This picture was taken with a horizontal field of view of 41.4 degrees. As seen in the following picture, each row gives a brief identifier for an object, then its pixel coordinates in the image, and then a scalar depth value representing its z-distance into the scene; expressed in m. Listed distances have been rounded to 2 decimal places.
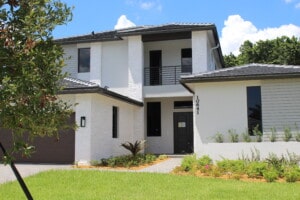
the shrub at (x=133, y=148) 18.86
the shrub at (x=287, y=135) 15.14
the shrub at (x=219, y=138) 15.96
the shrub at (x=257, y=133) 15.53
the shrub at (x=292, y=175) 12.24
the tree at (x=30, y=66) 4.40
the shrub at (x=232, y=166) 13.41
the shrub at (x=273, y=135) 15.30
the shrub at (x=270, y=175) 12.32
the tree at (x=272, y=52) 38.59
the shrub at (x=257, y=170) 12.88
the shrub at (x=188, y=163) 14.31
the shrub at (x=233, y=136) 15.73
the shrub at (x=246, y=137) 15.40
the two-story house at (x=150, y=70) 22.48
